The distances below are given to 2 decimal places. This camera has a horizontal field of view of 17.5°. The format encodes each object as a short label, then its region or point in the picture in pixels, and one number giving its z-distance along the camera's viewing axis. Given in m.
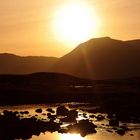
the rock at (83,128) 41.09
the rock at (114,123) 45.51
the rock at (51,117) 50.00
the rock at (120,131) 40.78
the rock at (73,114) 50.53
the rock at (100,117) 50.18
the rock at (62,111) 53.56
